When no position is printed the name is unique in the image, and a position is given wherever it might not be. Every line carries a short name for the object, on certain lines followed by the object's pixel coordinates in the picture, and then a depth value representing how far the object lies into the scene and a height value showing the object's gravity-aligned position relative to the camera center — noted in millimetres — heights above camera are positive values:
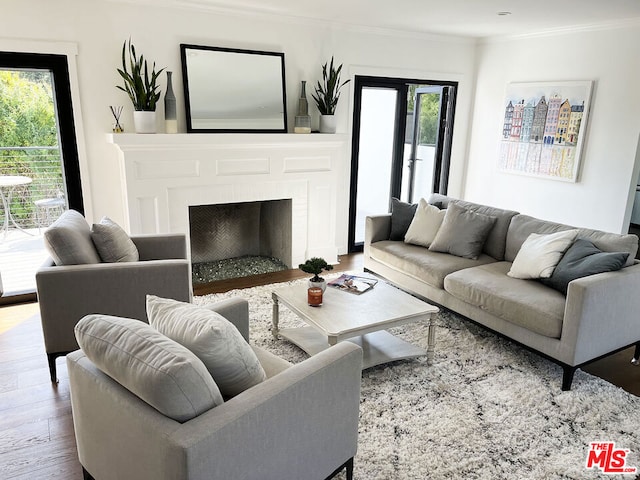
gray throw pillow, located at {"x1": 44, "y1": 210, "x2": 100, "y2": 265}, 2668 -714
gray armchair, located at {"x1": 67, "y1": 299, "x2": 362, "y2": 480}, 1375 -961
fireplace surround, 3945 -523
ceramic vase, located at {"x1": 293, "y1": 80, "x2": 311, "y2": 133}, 4594 +30
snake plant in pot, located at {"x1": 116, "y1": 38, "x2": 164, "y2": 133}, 3781 +213
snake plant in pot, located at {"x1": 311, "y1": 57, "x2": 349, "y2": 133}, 4684 +216
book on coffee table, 3240 -1095
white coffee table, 2756 -1122
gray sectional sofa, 2709 -1063
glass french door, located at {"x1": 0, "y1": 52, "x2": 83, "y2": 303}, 3662 -355
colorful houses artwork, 4723 -40
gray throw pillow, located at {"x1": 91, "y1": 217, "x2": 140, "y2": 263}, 2904 -760
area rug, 2176 -1491
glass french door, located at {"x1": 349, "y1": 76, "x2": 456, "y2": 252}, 5340 -246
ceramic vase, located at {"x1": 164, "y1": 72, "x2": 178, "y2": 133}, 3976 +57
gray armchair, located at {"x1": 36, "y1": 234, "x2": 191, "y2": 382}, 2609 -958
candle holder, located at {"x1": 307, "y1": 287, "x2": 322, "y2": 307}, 2957 -1059
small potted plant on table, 2926 -870
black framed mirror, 4180 +244
